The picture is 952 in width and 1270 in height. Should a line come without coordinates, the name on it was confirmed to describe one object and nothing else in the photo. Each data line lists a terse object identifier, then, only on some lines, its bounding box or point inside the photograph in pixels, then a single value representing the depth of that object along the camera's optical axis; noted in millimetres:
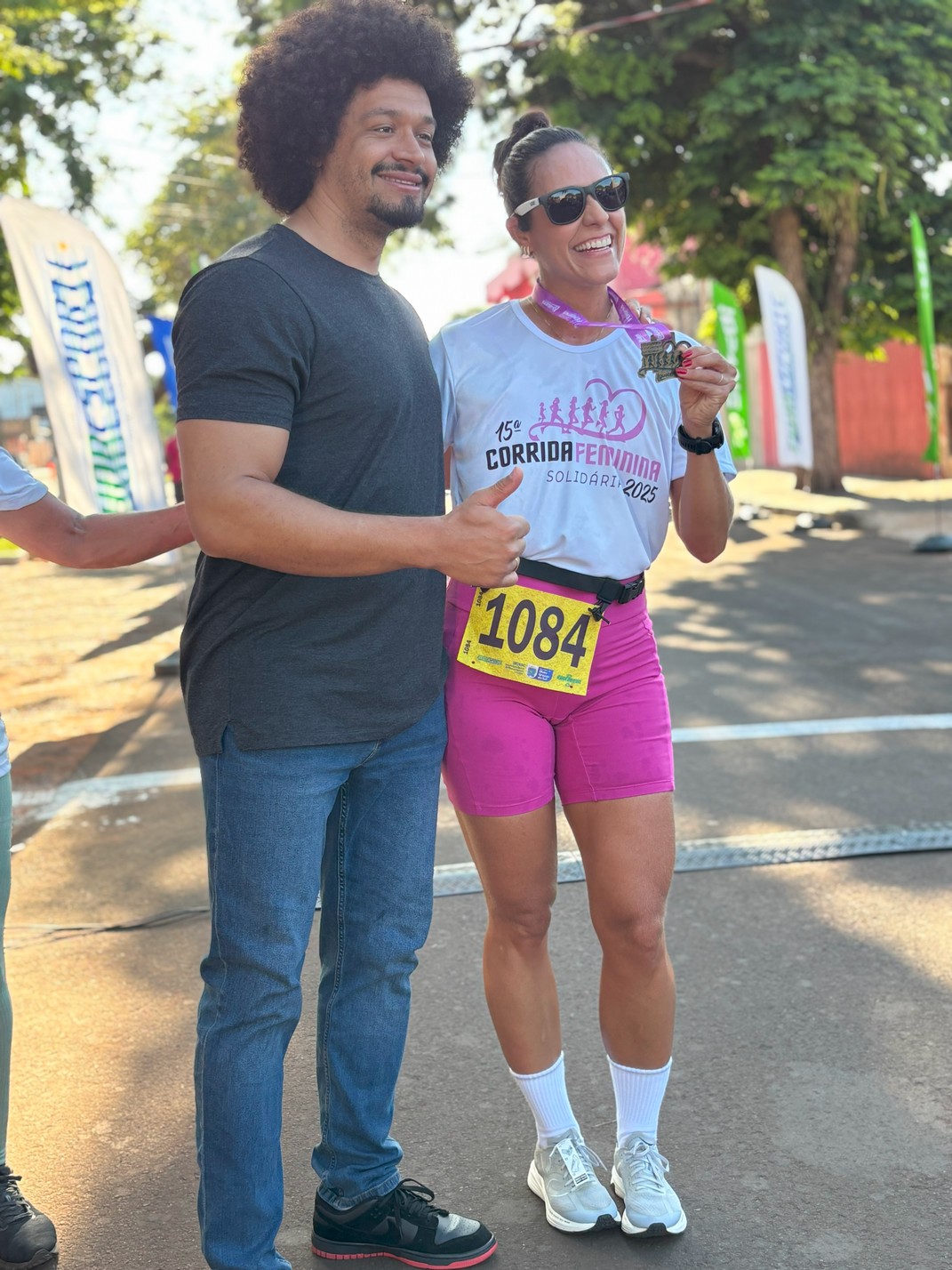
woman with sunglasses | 2795
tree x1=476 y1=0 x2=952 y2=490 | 19969
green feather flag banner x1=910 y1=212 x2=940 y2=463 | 15601
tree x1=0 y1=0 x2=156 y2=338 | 17031
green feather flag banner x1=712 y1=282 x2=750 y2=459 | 17719
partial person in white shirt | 2760
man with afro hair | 2258
